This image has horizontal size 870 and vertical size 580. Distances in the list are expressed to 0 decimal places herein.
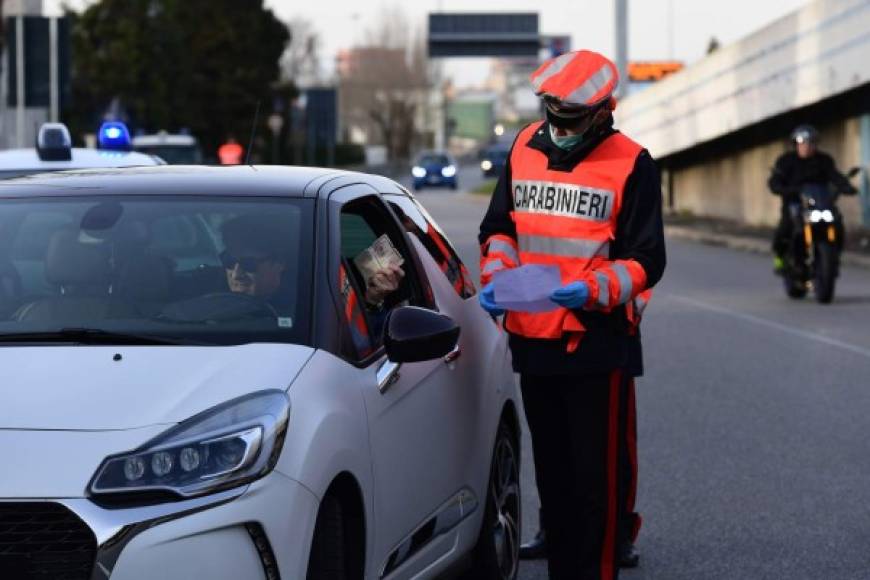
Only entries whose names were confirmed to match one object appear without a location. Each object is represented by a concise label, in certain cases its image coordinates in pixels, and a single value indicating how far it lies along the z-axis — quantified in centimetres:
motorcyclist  1919
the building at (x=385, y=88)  16825
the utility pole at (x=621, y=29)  4547
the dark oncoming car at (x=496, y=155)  7866
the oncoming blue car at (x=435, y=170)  8081
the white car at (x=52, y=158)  1052
